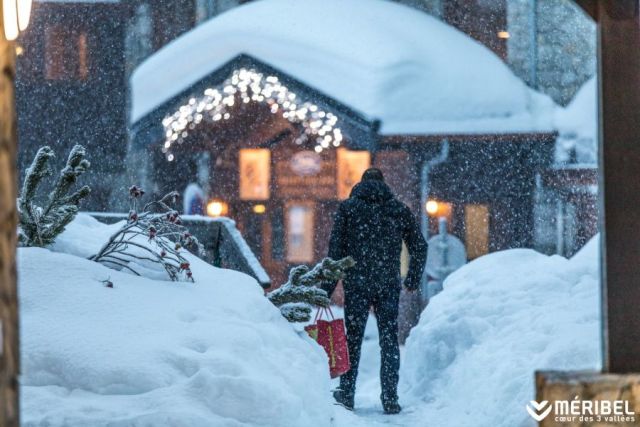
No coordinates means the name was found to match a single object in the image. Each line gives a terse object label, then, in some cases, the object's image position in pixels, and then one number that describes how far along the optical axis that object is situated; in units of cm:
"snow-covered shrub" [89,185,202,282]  1535
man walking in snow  1837
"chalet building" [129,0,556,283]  3800
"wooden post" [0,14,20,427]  759
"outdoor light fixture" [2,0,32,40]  884
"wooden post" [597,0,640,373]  1237
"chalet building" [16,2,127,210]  4566
